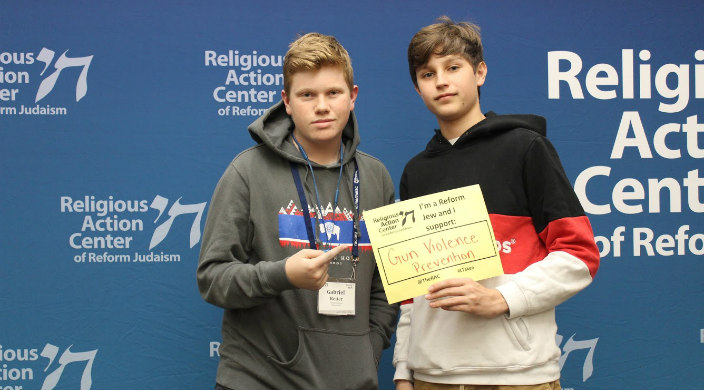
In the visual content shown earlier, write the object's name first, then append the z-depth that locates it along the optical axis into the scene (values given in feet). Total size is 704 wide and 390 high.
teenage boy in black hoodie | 5.33
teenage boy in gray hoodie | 5.53
